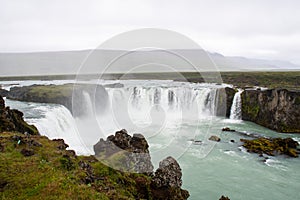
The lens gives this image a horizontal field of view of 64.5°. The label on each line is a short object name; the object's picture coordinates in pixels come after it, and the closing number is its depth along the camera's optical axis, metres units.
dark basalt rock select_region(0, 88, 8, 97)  46.70
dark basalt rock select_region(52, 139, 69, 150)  13.86
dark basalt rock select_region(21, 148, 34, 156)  11.57
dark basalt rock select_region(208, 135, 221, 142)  28.49
